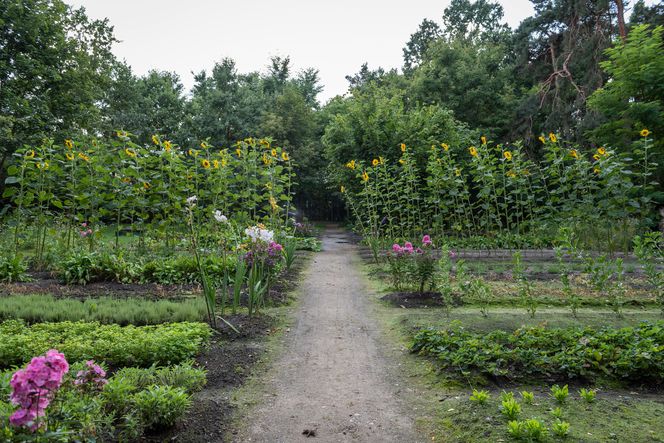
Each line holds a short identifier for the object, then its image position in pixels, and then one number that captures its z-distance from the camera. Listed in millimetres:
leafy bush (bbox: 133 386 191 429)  2344
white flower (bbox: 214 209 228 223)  4401
